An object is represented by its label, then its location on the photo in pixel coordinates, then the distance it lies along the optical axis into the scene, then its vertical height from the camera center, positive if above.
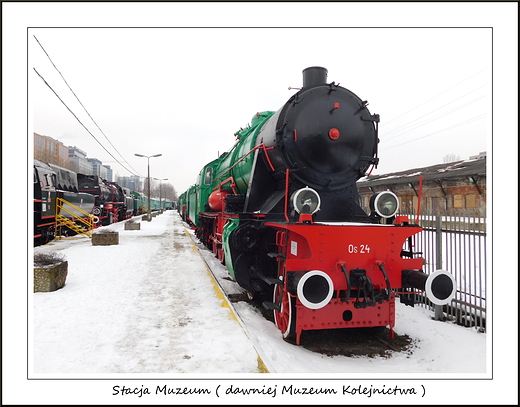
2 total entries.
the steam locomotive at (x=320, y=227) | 4.11 -0.30
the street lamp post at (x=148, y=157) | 34.25 +5.17
